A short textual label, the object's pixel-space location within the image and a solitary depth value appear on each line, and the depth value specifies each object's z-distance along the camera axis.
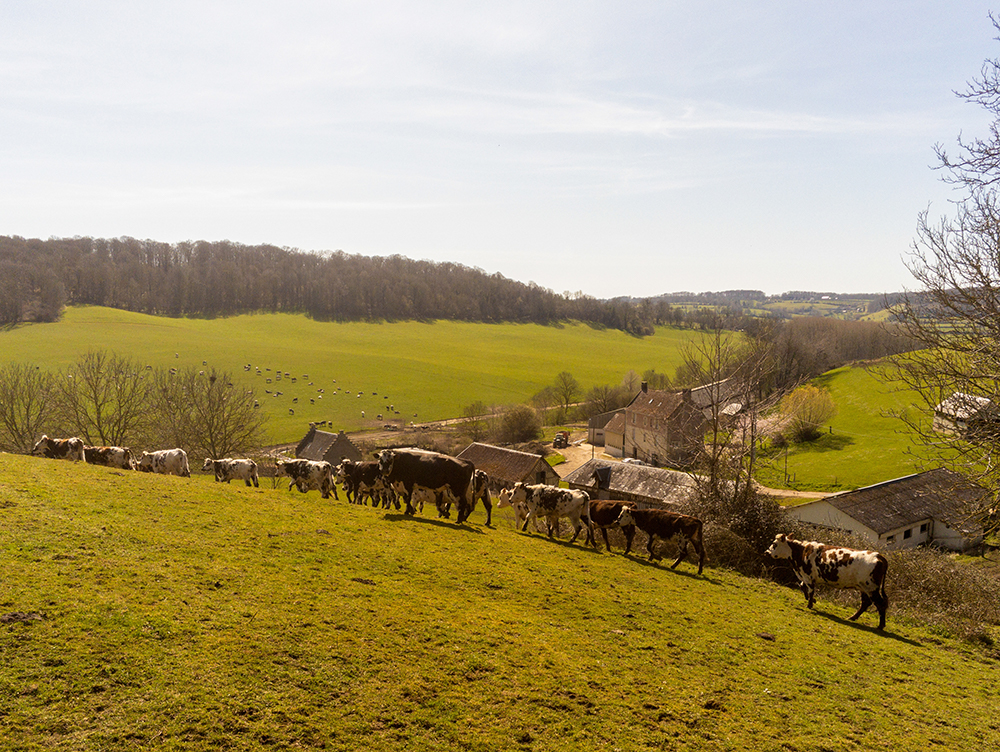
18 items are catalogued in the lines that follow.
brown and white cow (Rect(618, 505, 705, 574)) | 18.18
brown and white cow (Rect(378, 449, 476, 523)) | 19.50
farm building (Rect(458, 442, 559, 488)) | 50.75
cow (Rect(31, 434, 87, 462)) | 24.00
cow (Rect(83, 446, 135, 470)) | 24.03
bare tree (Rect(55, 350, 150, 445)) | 40.19
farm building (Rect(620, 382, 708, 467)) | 64.44
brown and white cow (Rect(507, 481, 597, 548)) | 20.28
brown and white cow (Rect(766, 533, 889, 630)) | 14.71
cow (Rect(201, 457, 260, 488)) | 25.08
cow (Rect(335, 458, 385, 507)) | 23.41
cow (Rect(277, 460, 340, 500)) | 25.31
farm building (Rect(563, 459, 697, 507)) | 37.97
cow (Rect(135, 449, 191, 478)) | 23.88
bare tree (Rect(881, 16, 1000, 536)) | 11.08
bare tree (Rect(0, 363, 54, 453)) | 38.72
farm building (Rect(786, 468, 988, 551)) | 38.62
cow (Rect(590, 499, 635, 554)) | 19.38
